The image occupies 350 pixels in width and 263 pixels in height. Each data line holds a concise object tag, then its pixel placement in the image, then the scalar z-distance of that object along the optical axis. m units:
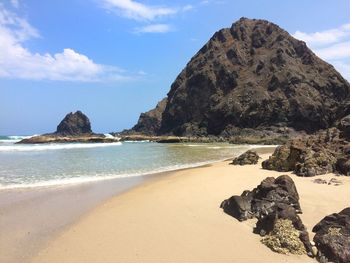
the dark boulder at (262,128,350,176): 15.77
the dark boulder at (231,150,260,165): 22.19
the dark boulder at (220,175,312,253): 7.80
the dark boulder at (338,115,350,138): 19.83
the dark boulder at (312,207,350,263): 6.56
